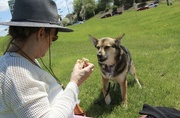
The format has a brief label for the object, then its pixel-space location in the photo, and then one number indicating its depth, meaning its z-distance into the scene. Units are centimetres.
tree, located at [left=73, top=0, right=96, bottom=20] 8300
